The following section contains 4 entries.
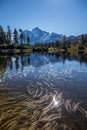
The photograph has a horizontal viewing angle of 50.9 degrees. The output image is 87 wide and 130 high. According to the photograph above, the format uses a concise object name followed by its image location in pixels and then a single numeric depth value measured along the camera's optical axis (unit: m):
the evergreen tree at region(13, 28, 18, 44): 70.01
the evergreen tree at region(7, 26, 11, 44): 67.73
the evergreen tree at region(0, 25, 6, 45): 61.09
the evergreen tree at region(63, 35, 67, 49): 75.60
